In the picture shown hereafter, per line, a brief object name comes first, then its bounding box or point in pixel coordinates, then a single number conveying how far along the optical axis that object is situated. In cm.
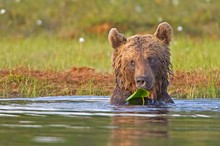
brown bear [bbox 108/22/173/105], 1977
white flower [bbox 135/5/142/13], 4478
